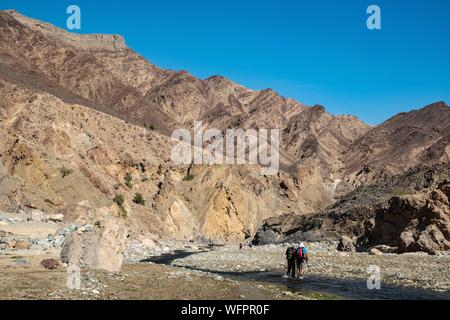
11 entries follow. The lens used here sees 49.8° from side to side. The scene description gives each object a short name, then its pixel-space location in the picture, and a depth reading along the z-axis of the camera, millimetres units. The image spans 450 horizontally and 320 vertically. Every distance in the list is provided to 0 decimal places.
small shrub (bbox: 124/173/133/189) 64625
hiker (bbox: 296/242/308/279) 24141
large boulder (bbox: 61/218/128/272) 19891
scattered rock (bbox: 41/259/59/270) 18858
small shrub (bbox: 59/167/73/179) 49094
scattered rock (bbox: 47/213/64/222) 36562
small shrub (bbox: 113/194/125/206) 54438
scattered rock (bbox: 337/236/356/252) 40906
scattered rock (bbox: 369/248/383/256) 35203
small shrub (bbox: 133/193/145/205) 61719
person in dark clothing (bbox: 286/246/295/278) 24553
